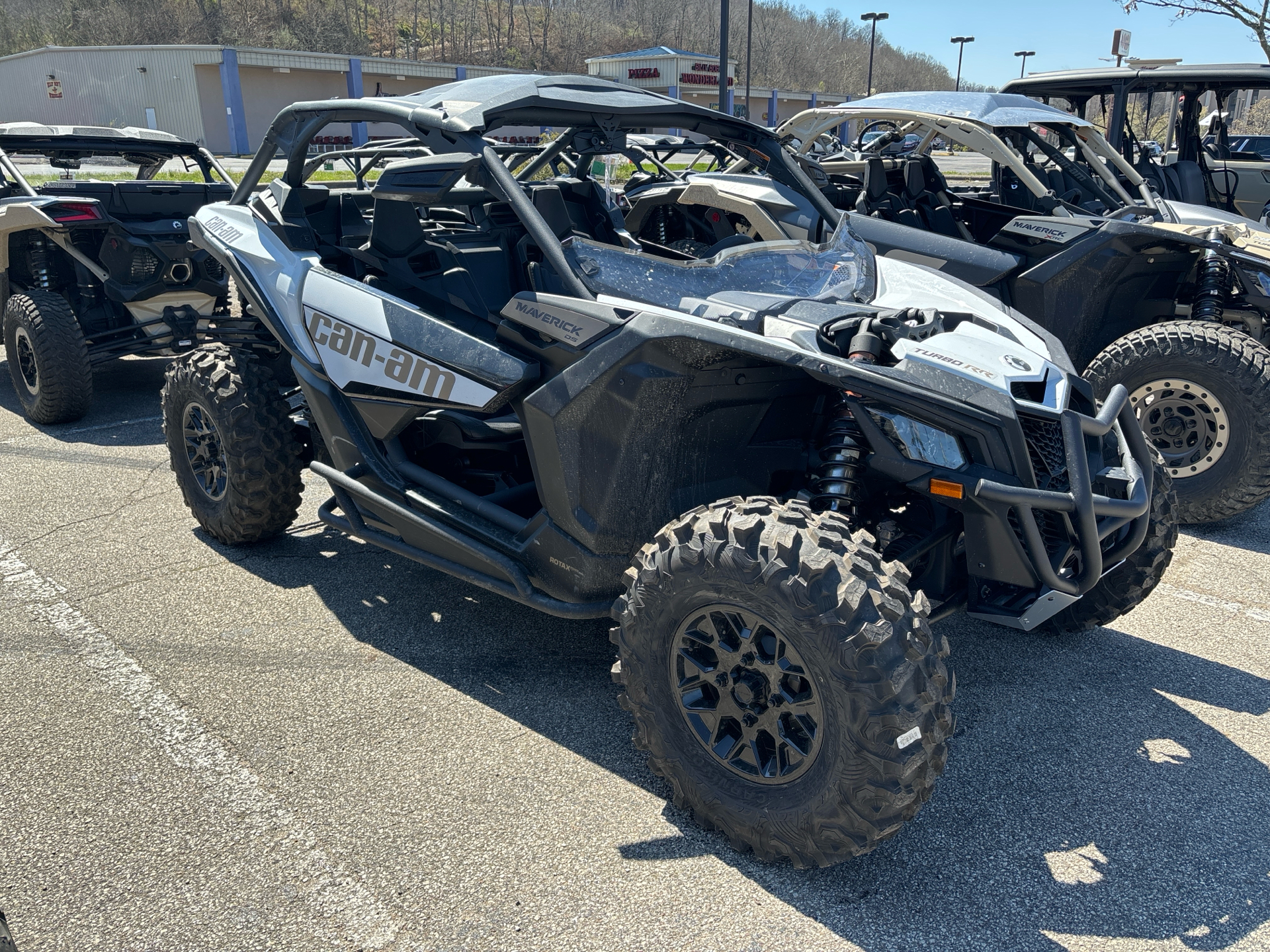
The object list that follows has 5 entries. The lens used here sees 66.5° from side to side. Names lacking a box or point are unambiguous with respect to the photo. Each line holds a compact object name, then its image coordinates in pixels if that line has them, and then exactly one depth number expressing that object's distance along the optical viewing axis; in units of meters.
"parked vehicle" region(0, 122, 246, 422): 6.71
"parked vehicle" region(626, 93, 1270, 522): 4.85
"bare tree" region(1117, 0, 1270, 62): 12.74
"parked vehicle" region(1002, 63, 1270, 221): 7.11
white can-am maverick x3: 2.43
